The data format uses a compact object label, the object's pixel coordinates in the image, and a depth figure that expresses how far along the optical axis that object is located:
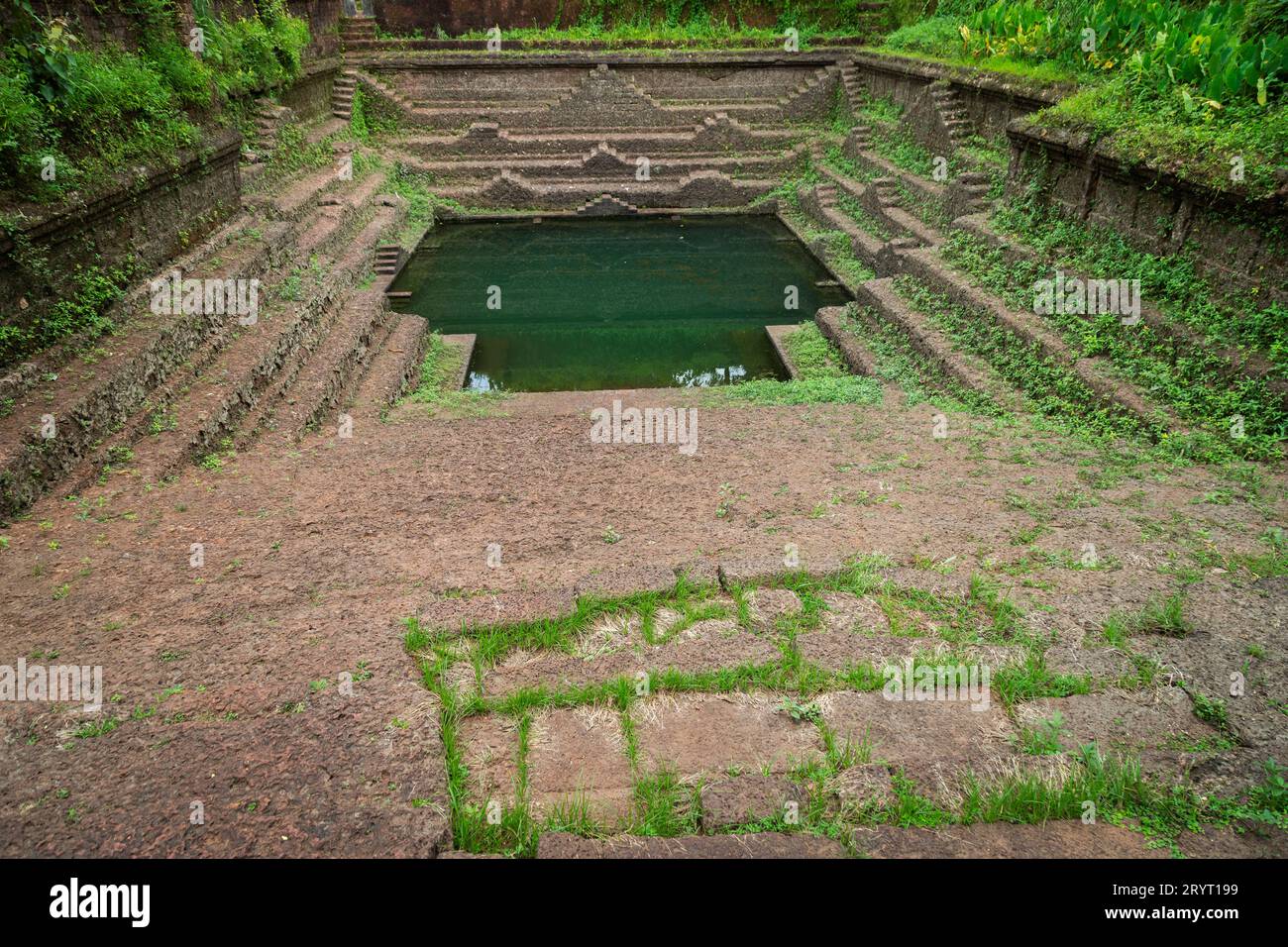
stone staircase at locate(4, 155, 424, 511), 4.83
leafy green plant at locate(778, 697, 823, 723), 2.93
